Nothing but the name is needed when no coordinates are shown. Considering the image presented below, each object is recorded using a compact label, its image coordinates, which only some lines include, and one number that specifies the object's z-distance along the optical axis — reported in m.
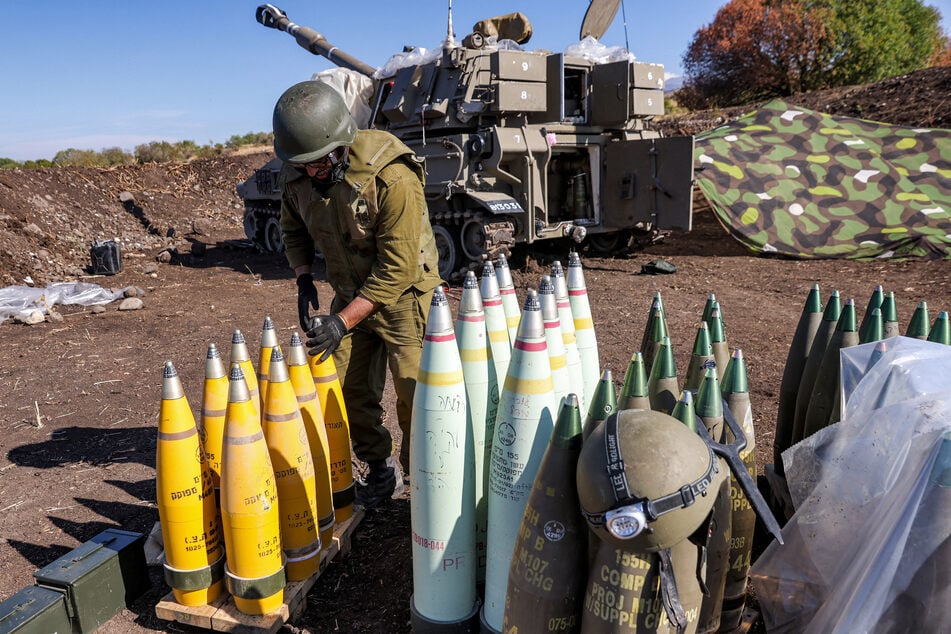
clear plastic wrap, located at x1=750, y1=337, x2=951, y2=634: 1.62
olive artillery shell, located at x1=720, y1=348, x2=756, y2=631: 2.19
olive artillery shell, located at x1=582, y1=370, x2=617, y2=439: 1.86
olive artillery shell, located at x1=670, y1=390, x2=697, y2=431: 1.80
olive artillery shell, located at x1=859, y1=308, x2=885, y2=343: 2.64
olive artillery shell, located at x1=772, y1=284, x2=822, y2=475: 2.97
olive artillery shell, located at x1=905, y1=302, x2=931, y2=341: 2.59
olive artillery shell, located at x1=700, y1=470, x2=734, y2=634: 1.94
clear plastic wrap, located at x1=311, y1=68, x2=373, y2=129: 10.12
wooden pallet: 2.43
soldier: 2.87
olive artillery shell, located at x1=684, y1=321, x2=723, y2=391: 2.35
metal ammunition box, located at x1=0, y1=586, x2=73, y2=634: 2.31
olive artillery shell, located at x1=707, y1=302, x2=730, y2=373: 2.71
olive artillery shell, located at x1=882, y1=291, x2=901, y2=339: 2.69
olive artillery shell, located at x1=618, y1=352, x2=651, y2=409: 1.92
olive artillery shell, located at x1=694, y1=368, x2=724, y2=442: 1.98
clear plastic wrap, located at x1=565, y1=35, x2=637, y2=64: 9.67
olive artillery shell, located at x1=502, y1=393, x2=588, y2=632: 1.74
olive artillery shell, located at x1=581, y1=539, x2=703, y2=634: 1.60
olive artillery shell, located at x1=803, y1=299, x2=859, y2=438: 2.56
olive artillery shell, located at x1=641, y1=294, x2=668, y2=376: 2.64
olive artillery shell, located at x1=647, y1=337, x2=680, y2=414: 2.15
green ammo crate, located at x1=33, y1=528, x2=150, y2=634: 2.49
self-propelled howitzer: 8.30
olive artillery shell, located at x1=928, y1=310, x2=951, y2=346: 2.40
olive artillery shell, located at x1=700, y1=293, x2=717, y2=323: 2.74
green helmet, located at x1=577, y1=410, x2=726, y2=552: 1.49
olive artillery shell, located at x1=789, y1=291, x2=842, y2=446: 2.79
